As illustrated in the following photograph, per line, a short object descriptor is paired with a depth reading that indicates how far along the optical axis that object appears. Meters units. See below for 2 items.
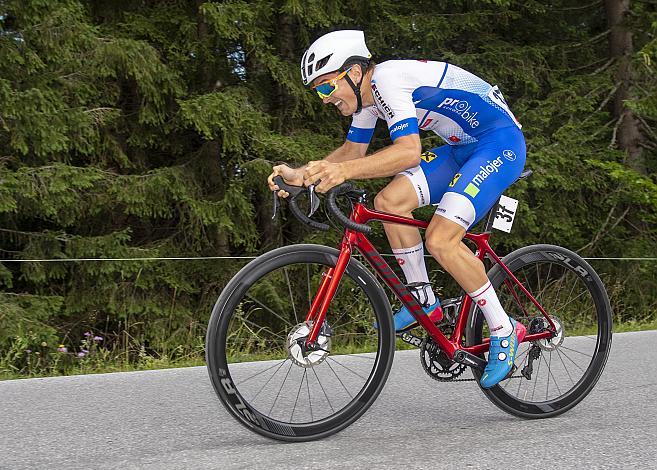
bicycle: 3.85
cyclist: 3.92
